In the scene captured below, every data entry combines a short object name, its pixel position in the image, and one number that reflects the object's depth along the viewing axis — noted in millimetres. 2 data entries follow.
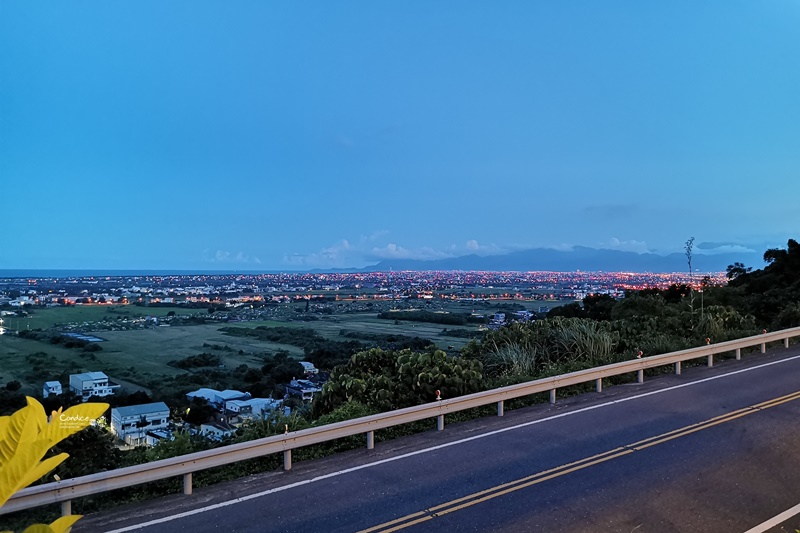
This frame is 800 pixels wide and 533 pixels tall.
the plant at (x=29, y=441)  1397
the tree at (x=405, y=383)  10844
